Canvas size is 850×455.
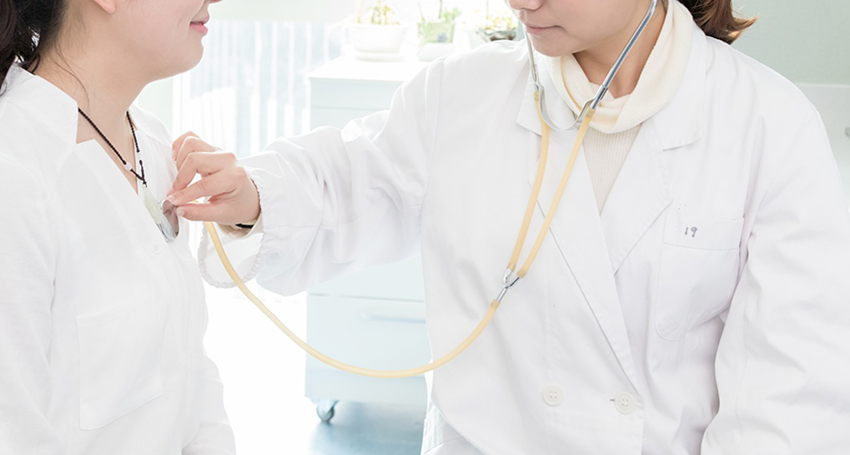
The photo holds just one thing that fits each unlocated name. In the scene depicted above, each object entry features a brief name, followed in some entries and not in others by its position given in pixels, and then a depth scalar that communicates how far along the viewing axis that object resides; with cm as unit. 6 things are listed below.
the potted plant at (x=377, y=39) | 249
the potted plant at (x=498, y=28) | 248
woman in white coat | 111
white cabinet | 234
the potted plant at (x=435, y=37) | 254
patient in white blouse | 87
